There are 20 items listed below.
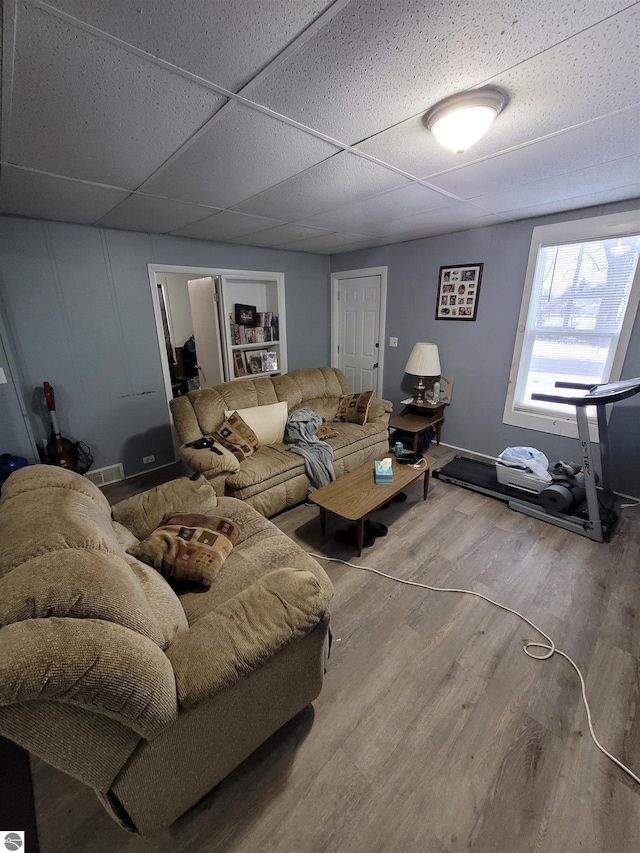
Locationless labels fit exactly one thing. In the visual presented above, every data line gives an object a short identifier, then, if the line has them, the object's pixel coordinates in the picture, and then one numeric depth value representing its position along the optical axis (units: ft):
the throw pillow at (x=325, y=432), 10.86
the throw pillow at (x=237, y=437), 9.39
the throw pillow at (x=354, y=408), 11.93
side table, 11.86
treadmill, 7.32
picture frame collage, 11.53
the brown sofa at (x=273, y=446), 8.50
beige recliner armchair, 2.39
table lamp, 12.34
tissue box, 8.46
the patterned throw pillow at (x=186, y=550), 4.80
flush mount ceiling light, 4.04
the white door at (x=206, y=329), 13.43
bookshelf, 13.39
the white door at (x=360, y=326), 14.67
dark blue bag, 8.30
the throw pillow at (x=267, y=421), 10.33
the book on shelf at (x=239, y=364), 13.83
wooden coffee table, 7.41
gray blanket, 9.61
